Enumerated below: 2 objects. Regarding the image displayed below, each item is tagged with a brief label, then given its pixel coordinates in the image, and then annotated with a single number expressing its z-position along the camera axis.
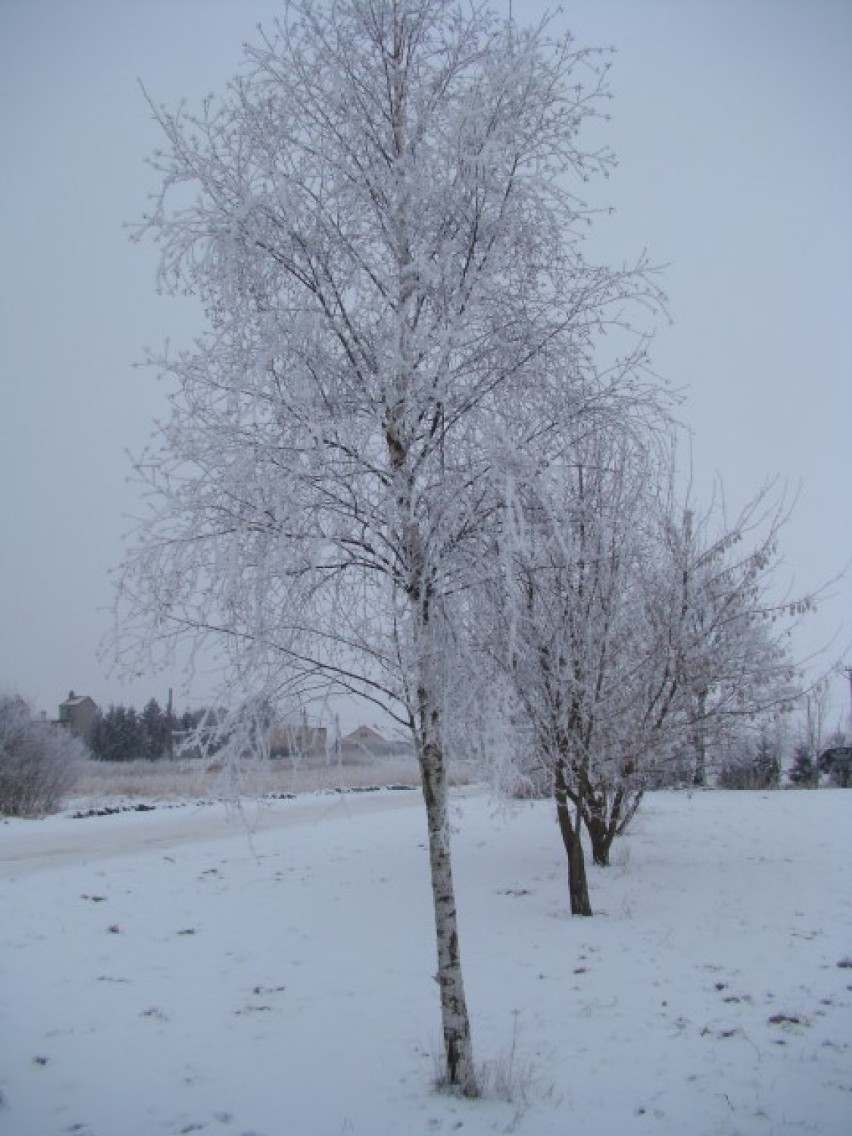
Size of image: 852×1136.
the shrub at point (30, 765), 20.69
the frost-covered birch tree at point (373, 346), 4.45
